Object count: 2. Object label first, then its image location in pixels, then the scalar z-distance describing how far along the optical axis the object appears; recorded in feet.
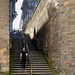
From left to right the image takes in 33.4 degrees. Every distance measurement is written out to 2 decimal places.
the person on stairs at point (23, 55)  26.02
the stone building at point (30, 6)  92.11
